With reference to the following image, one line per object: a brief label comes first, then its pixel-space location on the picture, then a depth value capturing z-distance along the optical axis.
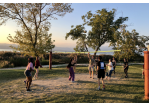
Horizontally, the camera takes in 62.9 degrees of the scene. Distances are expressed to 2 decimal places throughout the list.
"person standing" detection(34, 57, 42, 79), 8.98
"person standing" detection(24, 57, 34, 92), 6.14
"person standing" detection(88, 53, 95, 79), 9.40
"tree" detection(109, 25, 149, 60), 22.30
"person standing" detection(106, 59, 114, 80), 9.05
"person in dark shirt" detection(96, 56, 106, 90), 6.50
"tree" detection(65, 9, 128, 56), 18.41
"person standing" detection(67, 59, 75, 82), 8.24
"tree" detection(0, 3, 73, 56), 14.60
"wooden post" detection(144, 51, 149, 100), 5.09
